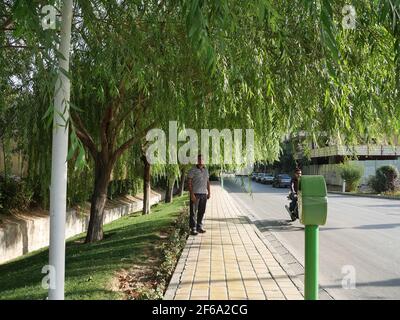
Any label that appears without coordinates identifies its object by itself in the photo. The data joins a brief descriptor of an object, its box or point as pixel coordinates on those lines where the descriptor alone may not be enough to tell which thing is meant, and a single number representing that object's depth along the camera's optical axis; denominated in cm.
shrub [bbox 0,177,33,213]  1287
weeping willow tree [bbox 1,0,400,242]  491
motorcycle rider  1526
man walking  1029
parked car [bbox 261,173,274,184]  5447
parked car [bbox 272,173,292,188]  4427
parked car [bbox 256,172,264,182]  5958
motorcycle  1512
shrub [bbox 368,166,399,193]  3219
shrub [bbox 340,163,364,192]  3738
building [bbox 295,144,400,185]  4119
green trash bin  342
